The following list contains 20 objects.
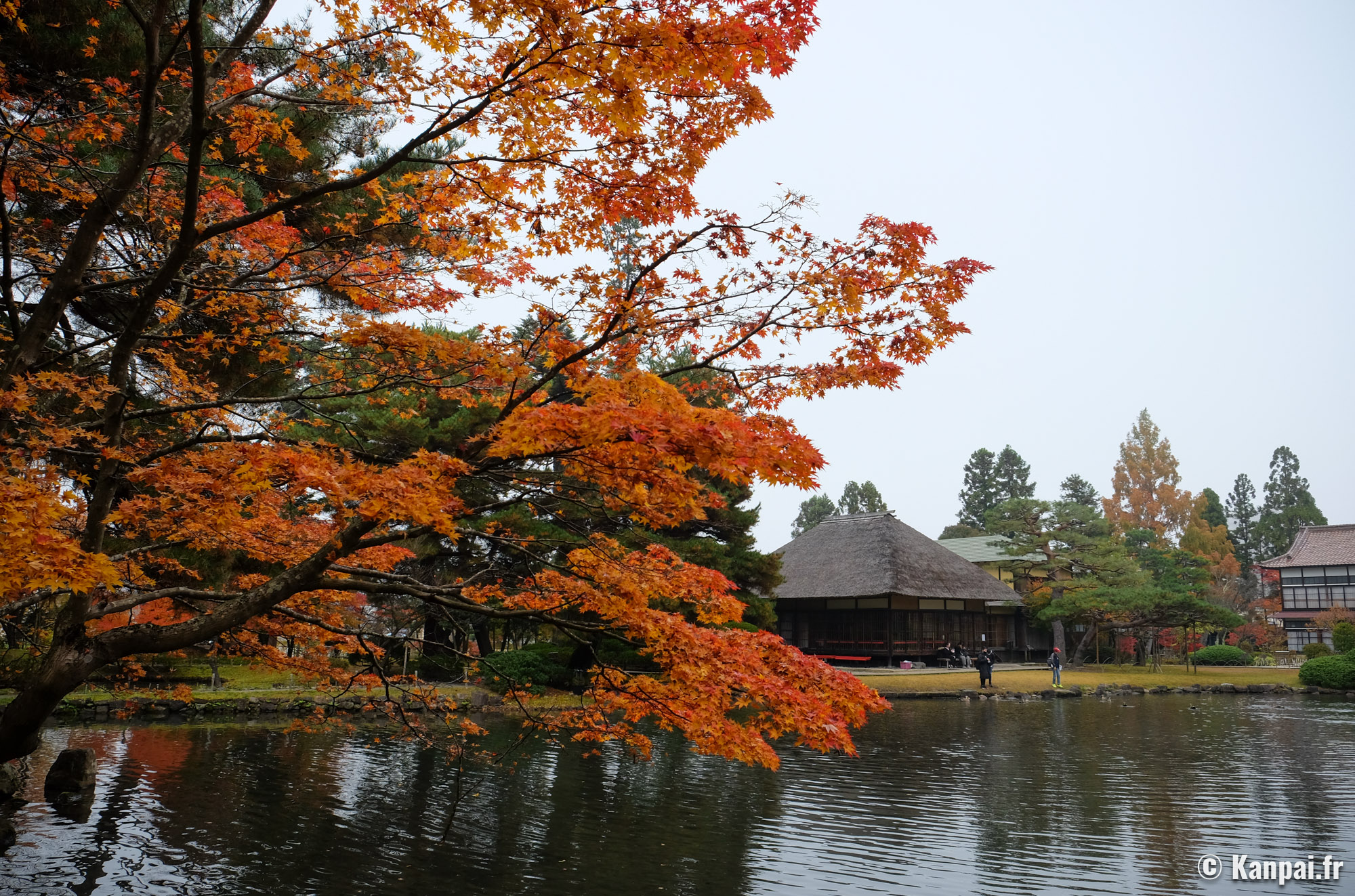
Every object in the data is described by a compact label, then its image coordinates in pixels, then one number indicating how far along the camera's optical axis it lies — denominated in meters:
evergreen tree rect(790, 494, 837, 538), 63.62
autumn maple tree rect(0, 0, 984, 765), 4.71
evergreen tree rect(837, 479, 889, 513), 58.44
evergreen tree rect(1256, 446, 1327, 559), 58.41
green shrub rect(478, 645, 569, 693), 19.97
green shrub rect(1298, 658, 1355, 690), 26.94
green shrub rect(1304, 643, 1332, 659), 32.84
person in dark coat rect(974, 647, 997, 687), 24.41
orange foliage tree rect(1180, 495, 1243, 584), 44.62
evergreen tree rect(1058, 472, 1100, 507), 57.56
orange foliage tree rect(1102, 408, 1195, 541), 47.22
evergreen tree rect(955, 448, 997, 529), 66.94
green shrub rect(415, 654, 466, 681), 20.34
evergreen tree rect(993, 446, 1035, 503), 66.19
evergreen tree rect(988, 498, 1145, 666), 31.64
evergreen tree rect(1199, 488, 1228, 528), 57.78
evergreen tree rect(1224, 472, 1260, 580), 61.06
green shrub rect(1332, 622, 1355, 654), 30.70
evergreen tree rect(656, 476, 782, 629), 21.78
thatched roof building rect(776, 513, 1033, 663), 30.33
